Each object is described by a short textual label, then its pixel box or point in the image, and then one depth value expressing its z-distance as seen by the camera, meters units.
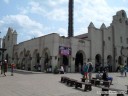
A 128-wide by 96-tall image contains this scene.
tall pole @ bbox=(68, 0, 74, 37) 24.69
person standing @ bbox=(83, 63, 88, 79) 10.80
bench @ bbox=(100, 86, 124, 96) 6.23
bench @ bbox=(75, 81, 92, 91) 7.41
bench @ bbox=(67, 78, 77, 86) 8.62
